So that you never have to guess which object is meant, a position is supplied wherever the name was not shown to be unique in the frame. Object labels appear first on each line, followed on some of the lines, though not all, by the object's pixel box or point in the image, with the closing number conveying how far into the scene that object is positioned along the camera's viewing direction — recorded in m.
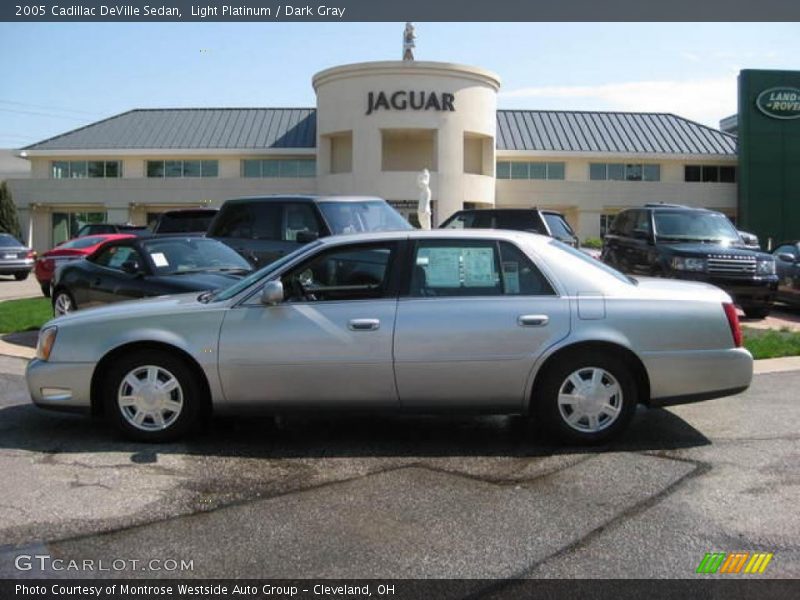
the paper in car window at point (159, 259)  9.37
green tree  41.84
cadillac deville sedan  5.57
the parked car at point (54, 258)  15.44
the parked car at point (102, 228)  26.32
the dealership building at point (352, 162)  41.72
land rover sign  44.09
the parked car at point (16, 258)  24.05
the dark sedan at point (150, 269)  8.94
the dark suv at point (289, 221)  10.38
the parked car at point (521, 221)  14.26
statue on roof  42.88
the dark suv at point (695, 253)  12.66
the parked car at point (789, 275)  14.94
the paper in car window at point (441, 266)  5.76
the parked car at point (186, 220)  16.38
